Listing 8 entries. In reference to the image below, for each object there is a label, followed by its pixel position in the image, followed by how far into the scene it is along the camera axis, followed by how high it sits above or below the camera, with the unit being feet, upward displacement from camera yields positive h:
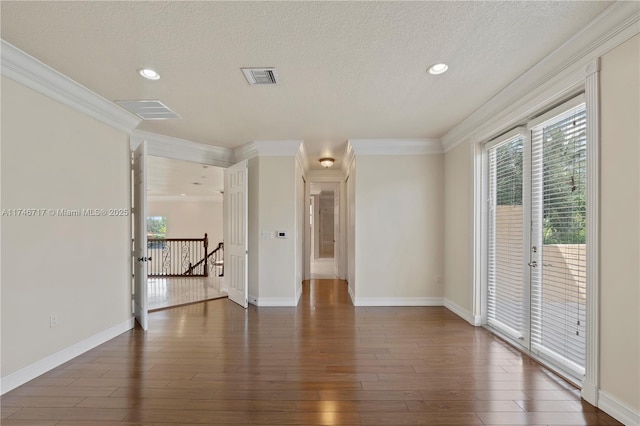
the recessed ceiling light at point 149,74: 8.80 +4.10
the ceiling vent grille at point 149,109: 11.24 +3.99
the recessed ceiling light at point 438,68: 8.56 +4.13
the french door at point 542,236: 8.39 -0.87
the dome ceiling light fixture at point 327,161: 19.86 +3.28
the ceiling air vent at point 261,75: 8.73 +4.07
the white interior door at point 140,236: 13.02 -1.13
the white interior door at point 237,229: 16.42 -1.10
